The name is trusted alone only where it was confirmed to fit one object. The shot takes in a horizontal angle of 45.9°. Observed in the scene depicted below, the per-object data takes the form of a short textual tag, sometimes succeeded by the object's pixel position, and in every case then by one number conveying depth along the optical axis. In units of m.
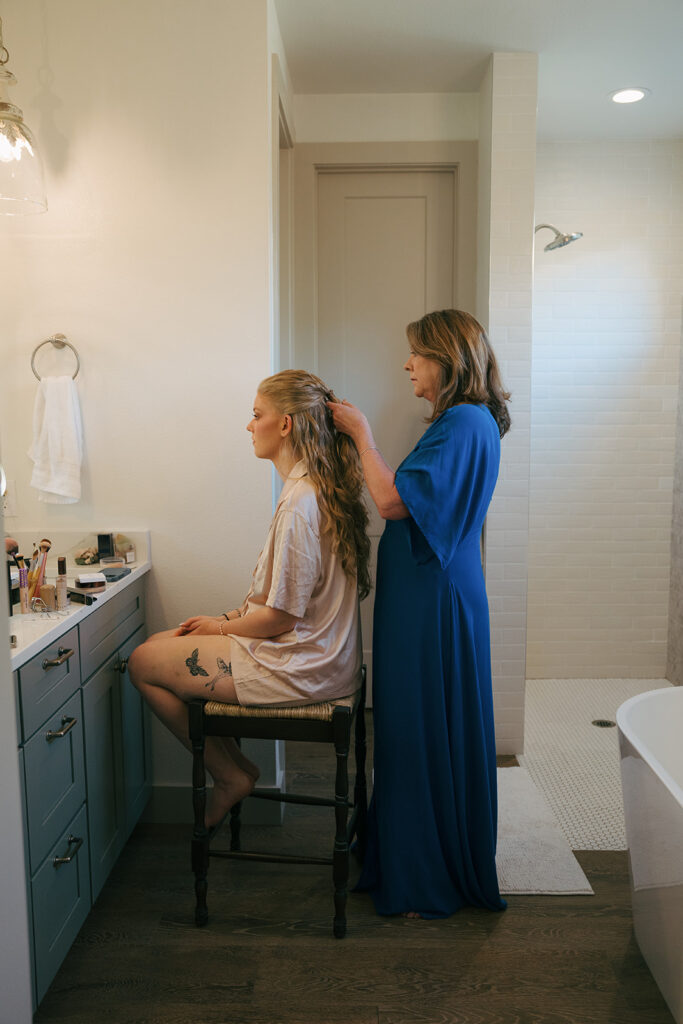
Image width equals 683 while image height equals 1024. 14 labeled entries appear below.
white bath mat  2.30
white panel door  3.59
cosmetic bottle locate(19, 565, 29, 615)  1.93
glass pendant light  2.04
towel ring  2.46
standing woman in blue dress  2.09
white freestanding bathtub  1.67
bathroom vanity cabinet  1.66
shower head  3.42
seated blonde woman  2.01
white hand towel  2.44
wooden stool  2.00
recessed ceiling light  3.32
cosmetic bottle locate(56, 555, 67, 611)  1.93
